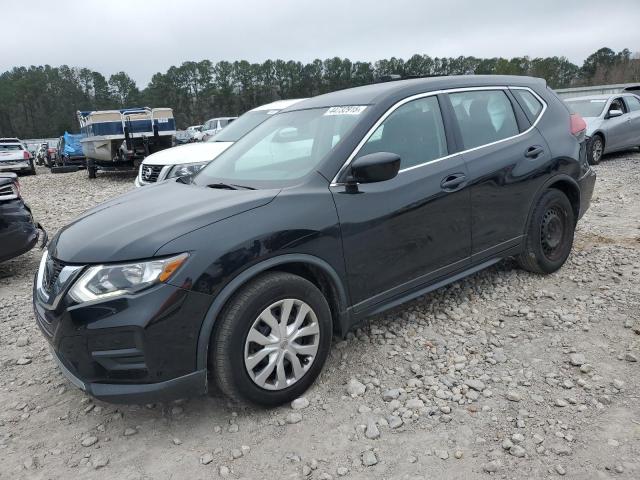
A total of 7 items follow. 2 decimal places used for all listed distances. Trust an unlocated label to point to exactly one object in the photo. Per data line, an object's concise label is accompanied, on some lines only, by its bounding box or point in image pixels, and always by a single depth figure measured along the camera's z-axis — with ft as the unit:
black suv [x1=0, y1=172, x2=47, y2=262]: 15.53
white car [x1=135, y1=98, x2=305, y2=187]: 23.62
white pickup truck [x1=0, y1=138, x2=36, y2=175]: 63.10
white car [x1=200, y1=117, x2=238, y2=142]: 72.37
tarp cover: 72.95
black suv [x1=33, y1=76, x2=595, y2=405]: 7.70
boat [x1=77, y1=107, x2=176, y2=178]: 46.16
